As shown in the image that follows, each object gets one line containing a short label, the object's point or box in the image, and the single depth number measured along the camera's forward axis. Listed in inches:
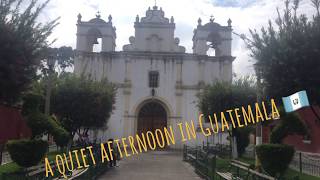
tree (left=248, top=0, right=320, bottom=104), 320.6
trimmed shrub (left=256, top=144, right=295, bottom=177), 309.6
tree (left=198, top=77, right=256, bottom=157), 620.3
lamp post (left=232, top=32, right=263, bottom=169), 350.0
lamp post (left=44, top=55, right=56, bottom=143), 397.4
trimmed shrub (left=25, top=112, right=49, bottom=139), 342.0
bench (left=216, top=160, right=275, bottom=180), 285.6
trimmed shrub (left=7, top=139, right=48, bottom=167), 332.1
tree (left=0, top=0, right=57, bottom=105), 249.6
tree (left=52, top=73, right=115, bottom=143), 573.7
